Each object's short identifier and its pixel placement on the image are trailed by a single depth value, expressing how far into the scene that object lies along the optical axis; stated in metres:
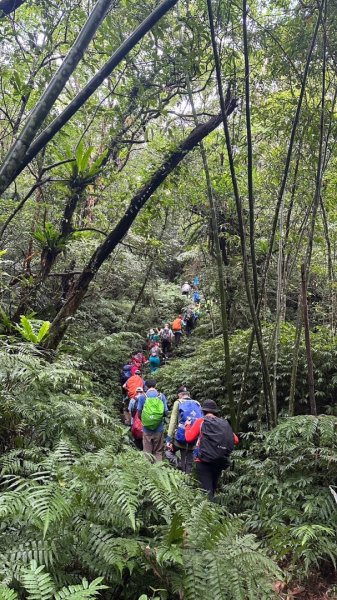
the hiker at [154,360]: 11.93
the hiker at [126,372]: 9.90
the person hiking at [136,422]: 6.52
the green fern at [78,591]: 1.58
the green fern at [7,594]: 1.53
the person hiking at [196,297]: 17.25
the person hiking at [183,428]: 5.53
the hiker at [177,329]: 15.23
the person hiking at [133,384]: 8.08
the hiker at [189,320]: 16.25
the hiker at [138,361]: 10.60
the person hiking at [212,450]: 4.44
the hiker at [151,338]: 13.95
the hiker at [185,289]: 19.48
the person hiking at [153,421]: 6.00
